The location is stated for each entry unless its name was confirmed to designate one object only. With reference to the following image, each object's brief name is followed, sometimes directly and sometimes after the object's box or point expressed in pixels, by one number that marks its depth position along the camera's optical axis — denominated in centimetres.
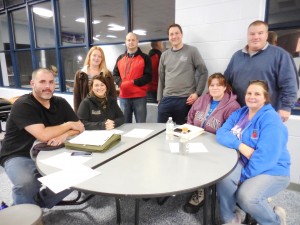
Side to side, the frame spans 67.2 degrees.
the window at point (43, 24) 483
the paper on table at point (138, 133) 193
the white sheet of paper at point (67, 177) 111
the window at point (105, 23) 390
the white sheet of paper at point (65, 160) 133
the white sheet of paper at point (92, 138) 161
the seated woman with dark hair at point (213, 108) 199
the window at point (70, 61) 466
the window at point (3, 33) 604
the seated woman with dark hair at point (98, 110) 212
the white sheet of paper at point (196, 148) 156
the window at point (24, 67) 573
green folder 152
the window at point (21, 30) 561
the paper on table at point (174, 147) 155
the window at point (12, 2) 504
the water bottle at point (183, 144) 149
